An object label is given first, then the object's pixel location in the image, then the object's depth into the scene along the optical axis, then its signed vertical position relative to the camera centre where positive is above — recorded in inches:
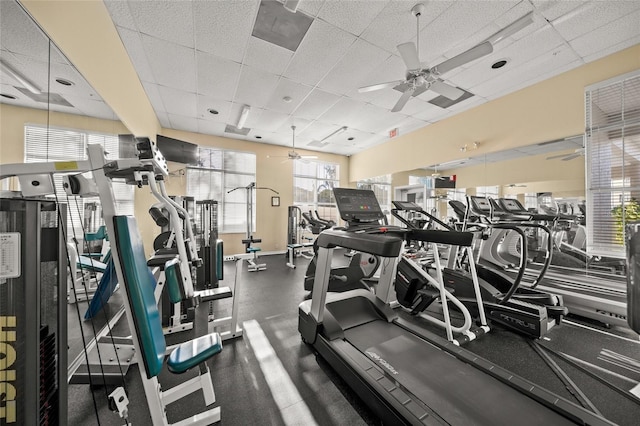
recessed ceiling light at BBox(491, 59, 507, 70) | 133.0 +84.2
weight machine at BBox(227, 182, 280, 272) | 205.8 -23.5
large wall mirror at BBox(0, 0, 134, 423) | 50.9 +27.8
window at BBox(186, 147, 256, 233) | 255.0 +37.4
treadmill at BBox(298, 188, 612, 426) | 51.6 -40.7
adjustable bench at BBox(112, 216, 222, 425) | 43.9 -23.3
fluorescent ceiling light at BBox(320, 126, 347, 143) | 236.7 +84.2
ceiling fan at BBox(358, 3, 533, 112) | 91.0 +64.8
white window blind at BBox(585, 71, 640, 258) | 115.7 +27.2
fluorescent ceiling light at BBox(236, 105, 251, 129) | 192.1 +83.9
